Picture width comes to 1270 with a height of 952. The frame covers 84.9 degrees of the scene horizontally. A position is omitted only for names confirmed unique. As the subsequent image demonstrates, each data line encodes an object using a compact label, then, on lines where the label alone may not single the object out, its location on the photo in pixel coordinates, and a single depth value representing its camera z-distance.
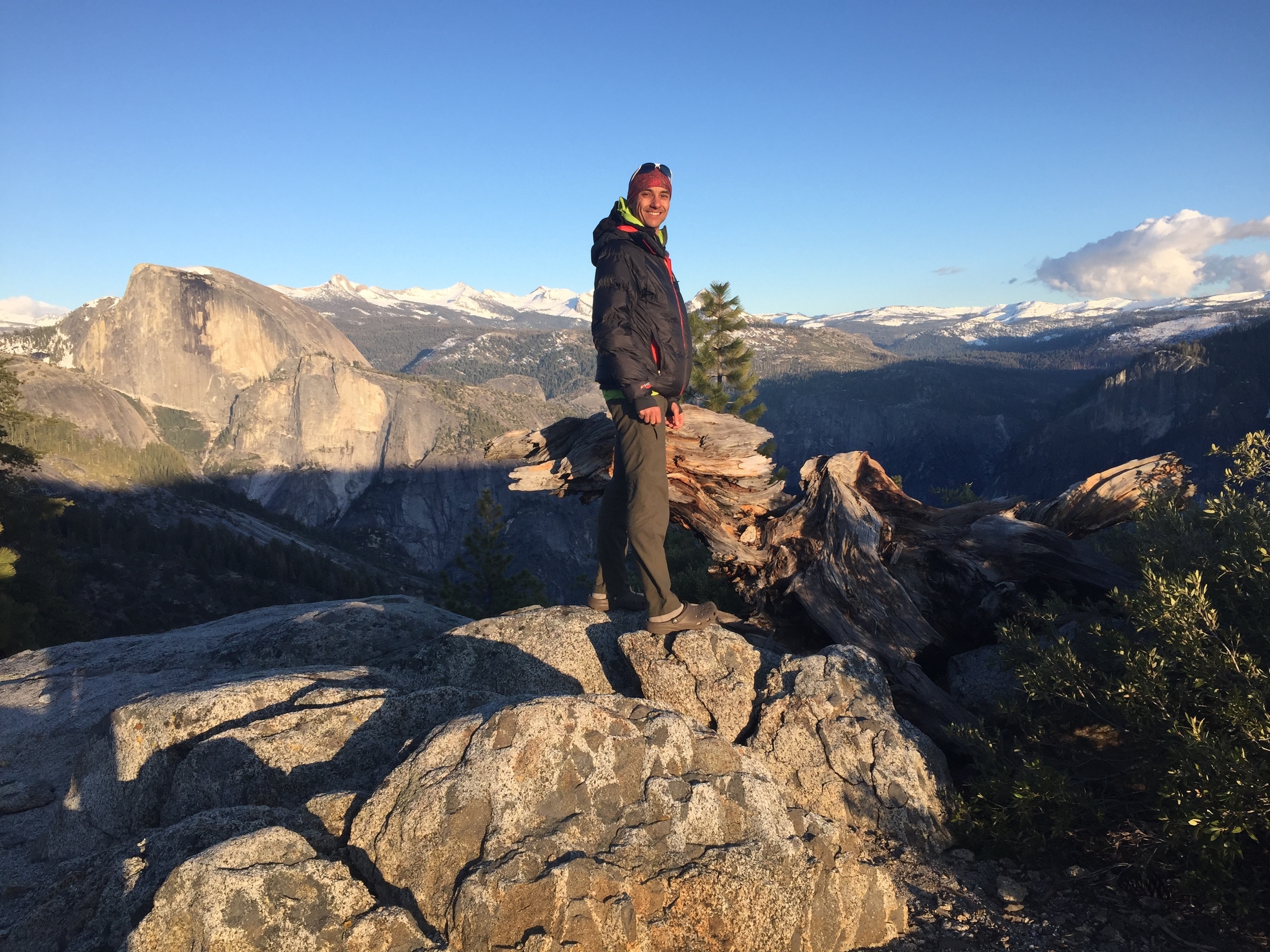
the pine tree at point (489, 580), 36.69
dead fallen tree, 7.89
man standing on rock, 6.08
